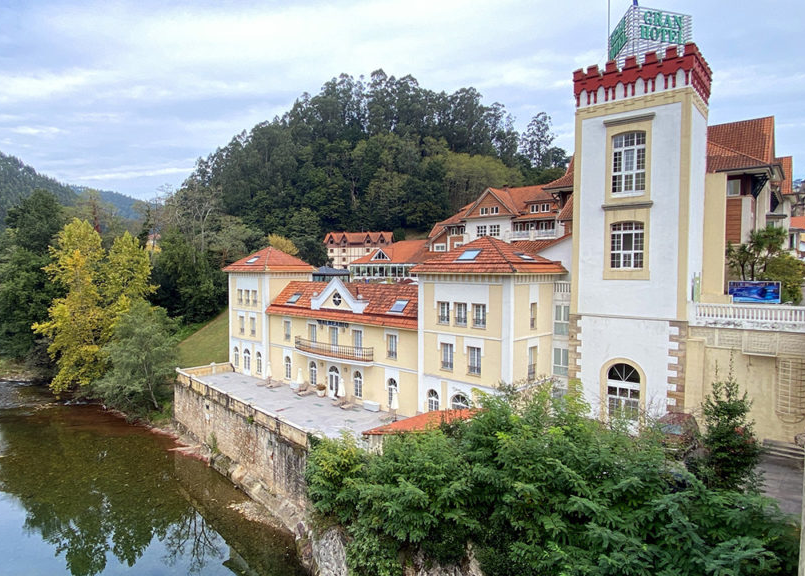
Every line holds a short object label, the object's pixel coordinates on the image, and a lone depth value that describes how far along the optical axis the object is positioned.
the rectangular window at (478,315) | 17.70
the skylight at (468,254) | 18.20
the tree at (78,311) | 32.44
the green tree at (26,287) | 37.69
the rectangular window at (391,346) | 21.72
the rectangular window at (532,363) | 17.75
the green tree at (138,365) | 28.53
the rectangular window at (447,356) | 18.91
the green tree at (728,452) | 9.39
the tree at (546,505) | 7.78
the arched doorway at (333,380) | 24.70
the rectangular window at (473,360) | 17.93
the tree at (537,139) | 98.31
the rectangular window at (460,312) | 18.35
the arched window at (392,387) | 21.66
